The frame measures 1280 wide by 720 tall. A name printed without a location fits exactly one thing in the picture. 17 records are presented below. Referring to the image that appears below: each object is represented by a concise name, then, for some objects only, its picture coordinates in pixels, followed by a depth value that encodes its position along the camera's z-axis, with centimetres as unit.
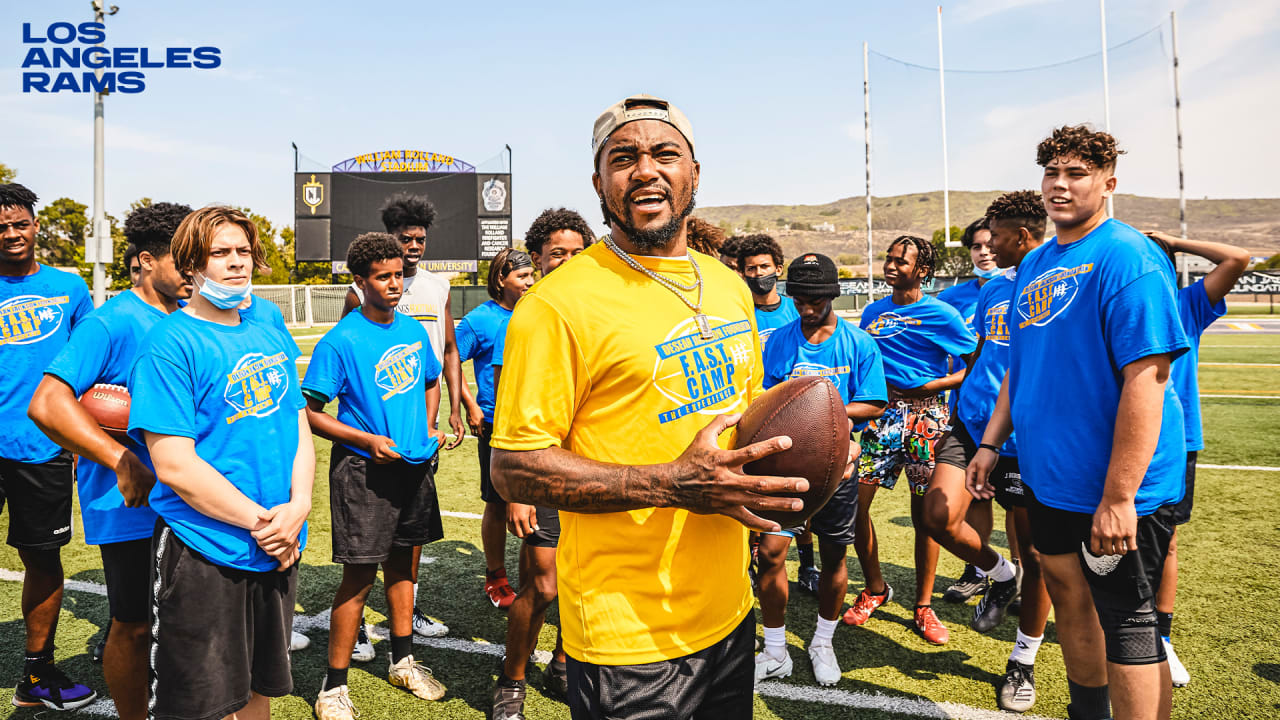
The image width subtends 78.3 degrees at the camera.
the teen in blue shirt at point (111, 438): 287
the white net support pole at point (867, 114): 3728
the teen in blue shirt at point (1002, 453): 435
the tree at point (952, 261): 7881
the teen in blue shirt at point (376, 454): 373
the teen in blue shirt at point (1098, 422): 241
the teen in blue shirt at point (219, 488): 245
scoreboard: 3081
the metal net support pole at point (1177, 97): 3378
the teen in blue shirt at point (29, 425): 392
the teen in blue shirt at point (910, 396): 470
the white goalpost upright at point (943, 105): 3556
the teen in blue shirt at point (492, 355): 507
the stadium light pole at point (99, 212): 1564
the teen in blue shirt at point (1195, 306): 299
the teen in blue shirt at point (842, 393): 404
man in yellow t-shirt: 183
